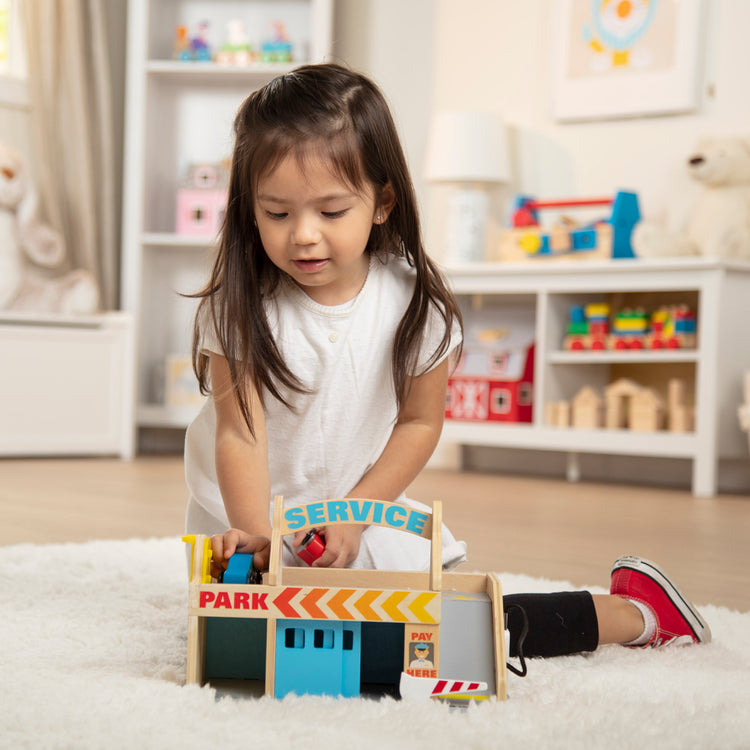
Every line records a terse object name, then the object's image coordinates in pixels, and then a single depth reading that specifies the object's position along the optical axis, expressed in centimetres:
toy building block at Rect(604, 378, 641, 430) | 269
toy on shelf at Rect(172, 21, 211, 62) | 329
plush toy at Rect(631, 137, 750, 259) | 260
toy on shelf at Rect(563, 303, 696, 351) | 259
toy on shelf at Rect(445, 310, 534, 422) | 286
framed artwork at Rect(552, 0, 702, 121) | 282
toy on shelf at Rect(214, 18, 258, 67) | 327
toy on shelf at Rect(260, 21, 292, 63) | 325
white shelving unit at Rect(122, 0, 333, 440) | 323
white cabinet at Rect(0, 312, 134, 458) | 291
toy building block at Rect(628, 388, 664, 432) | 262
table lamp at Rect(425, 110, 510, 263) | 296
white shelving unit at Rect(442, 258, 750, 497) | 247
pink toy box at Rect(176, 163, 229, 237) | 329
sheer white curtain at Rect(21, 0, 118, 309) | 321
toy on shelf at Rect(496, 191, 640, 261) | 271
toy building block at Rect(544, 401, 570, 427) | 273
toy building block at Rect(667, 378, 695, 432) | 260
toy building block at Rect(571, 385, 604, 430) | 270
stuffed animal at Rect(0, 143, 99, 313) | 300
